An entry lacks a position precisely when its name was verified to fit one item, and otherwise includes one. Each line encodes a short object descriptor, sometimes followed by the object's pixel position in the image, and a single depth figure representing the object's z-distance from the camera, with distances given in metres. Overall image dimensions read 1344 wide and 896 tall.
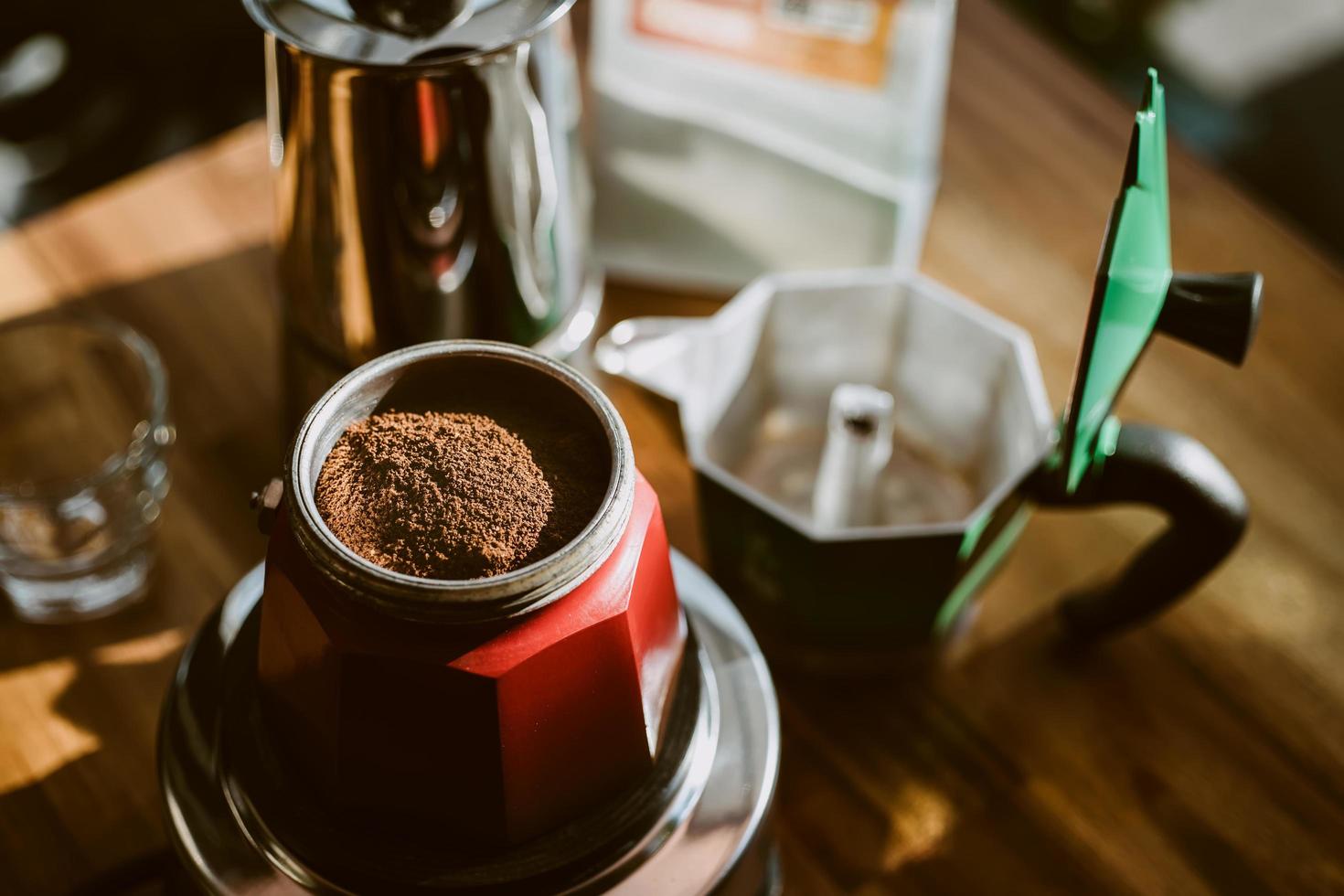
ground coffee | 0.42
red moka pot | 0.41
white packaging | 0.77
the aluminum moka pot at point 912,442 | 0.53
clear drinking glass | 0.69
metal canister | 0.55
